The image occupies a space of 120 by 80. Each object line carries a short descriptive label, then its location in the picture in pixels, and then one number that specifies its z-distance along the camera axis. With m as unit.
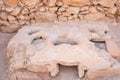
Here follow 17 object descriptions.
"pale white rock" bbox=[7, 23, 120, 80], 2.18
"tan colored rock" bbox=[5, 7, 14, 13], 2.78
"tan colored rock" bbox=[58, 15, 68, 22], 2.84
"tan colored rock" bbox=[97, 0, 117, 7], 2.76
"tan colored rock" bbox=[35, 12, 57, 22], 2.82
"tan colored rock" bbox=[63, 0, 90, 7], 2.75
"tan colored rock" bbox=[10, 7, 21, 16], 2.78
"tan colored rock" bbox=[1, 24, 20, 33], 2.87
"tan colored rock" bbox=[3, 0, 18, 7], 2.76
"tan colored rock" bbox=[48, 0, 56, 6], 2.76
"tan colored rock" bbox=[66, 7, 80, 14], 2.78
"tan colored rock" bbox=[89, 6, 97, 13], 2.81
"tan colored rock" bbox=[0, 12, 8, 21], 2.83
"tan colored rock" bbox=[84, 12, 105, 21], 2.84
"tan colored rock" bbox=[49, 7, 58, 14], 2.79
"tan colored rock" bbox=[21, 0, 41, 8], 2.76
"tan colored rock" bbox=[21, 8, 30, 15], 2.79
